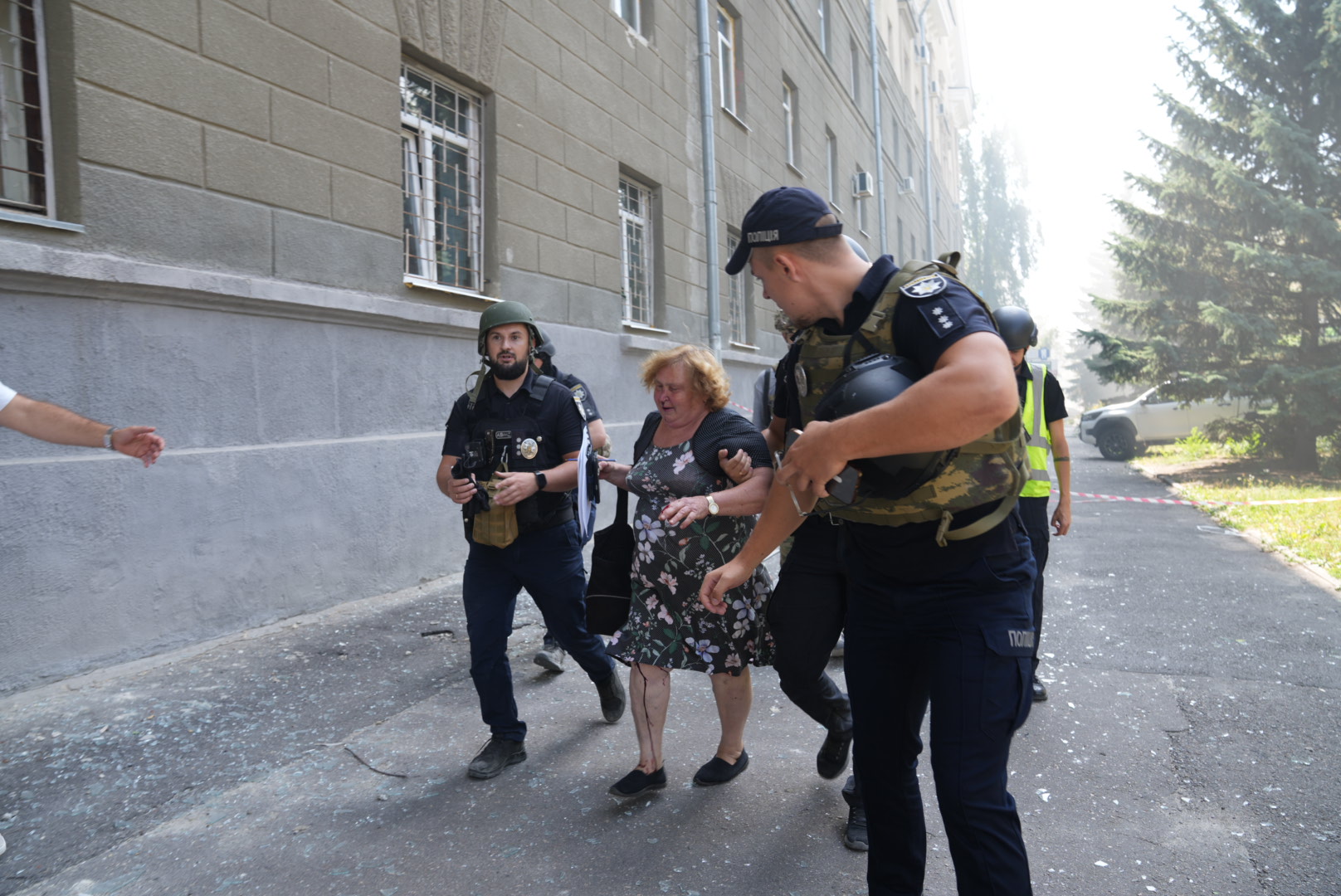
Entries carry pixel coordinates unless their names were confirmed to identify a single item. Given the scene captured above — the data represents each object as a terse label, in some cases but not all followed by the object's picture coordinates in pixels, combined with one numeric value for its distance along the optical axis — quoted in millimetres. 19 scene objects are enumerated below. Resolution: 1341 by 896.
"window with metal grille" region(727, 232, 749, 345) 14281
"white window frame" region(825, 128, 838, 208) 19844
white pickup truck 19219
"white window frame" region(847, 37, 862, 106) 23156
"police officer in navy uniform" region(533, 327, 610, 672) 4520
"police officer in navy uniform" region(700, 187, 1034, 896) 1722
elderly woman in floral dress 3236
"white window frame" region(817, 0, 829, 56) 19859
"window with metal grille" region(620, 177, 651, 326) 10539
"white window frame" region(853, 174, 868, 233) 22269
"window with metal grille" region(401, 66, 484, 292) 7066
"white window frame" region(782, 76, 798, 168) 16812
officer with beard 3566
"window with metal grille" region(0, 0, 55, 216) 4445
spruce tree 13789
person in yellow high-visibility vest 3801
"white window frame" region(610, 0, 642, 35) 10586
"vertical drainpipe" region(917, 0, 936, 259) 30562
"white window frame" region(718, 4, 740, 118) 13609
